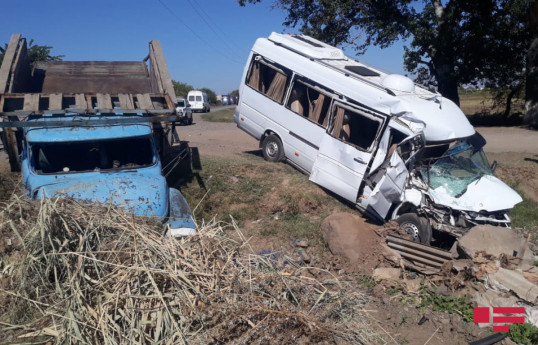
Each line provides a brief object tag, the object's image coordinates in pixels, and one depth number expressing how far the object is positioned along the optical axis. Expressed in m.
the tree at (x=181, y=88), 55.05
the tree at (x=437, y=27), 19.36
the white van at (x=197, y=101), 39.12
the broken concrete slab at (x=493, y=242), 6.89
